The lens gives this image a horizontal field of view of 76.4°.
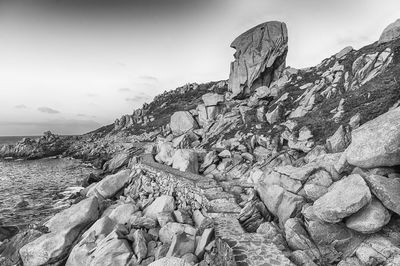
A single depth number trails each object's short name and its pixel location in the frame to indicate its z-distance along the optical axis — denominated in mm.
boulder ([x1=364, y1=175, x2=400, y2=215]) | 9160
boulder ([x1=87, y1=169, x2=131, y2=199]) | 23250
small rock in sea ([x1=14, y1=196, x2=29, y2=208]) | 27450
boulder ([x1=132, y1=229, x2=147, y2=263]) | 12648
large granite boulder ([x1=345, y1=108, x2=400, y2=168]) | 10476
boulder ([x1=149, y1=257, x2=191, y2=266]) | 9906
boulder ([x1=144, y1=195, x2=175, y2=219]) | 17219
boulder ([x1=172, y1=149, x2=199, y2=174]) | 24875
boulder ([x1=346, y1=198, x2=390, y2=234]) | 9109
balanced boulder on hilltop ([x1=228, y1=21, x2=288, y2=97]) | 50938
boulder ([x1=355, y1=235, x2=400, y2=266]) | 8548
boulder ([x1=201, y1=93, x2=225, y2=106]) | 45062
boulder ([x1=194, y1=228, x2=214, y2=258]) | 11574
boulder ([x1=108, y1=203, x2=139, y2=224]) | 17062
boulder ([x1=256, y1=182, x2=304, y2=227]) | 11961
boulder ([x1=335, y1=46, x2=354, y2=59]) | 39469
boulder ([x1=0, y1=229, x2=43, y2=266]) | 15065
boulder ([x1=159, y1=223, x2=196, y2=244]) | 13873
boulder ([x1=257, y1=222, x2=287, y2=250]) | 10542
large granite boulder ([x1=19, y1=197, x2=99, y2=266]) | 14086
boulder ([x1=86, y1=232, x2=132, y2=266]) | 12211
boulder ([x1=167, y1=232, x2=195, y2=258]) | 11695
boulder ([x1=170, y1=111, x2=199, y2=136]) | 44938
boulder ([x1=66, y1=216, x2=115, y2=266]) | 13398
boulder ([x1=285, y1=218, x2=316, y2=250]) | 10070
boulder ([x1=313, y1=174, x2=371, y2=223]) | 9398
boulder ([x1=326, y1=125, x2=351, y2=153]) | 17697
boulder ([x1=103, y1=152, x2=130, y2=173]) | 44269
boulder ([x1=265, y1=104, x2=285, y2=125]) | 31359
